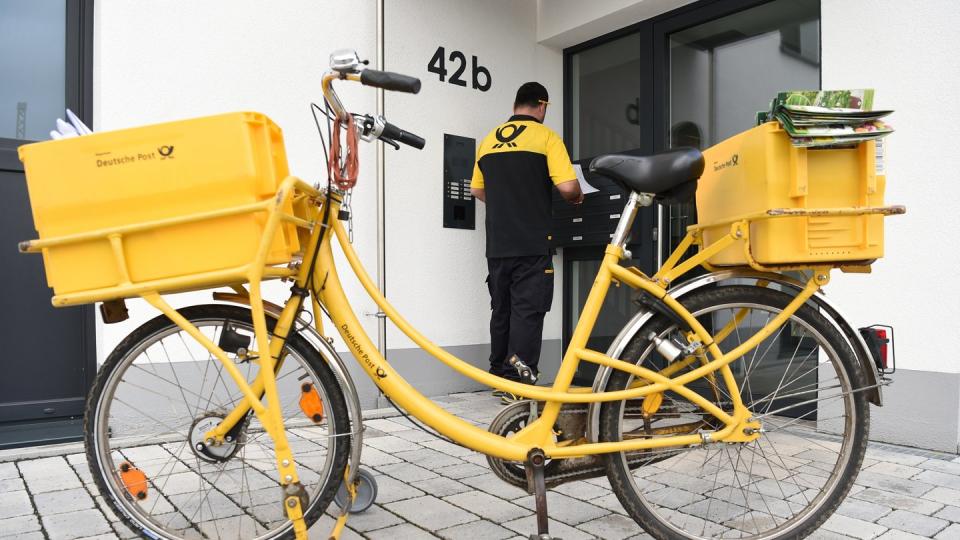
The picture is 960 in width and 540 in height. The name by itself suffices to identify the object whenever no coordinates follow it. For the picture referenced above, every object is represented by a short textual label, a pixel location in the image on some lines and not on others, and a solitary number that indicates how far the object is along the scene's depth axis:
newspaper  1.89
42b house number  4.70
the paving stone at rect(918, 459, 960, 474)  2.93
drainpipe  4.34
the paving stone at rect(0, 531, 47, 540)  2.21
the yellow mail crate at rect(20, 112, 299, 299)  1.78
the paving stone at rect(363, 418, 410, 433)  3.78
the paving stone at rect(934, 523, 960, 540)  2.21
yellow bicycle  1.98
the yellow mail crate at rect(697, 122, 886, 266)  1.95
